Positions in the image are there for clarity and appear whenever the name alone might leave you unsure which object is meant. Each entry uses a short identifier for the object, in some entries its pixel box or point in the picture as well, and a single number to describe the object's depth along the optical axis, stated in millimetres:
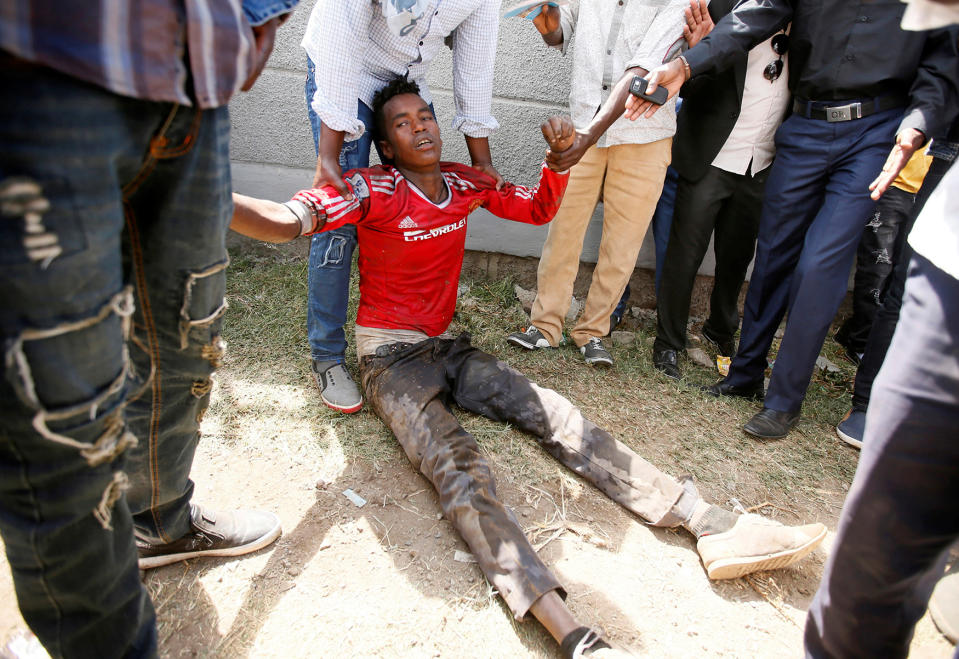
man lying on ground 1860
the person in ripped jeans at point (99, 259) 810
